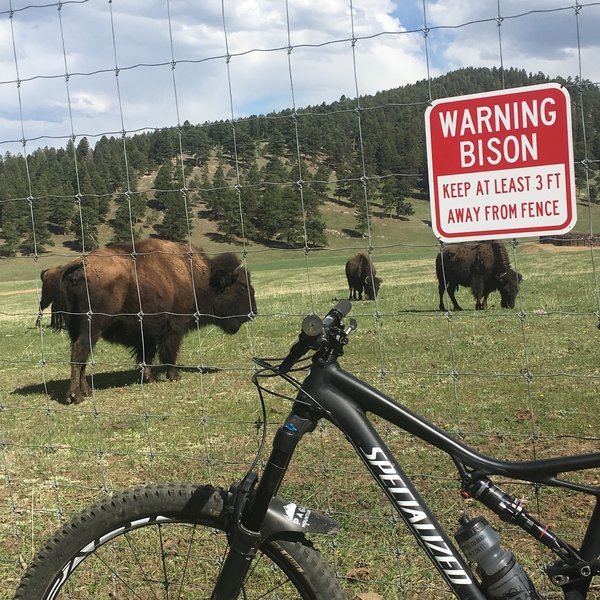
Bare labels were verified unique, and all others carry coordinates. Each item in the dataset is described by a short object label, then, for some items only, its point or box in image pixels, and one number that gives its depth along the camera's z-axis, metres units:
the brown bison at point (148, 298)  9.45
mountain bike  2.26
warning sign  2.93
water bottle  2.26
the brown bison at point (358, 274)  25.33
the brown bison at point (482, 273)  18.64
